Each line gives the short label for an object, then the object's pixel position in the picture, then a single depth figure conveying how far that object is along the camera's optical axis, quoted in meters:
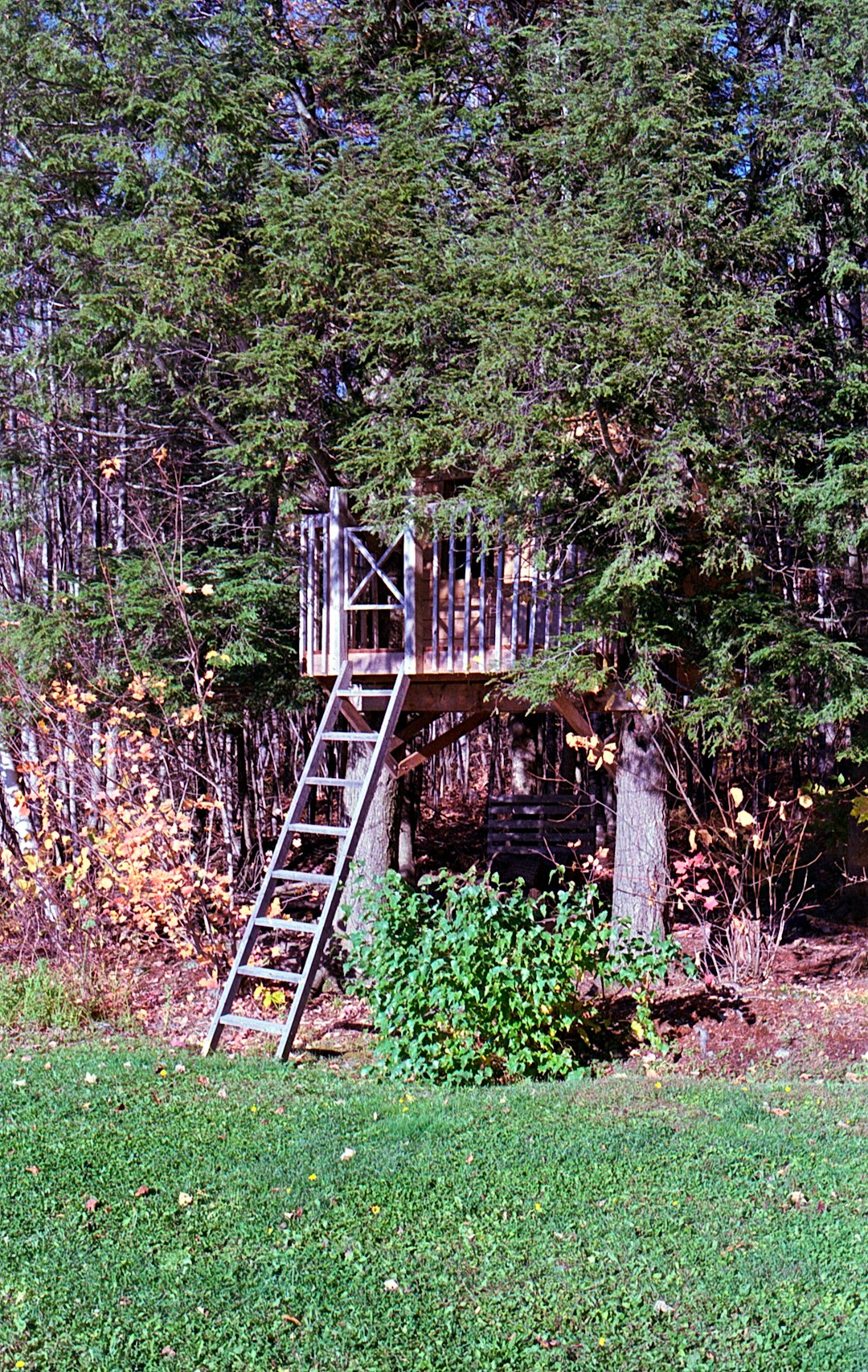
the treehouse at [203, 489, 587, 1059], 7.35
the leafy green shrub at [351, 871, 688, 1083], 6.37
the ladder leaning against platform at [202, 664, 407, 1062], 7.07
